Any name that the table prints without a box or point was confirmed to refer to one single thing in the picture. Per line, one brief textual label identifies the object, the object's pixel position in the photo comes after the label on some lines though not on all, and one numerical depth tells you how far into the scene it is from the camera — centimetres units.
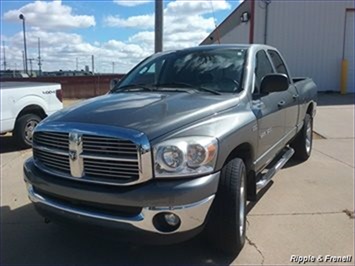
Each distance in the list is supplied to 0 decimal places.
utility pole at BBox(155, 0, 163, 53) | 994
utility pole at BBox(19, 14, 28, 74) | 3525
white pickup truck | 814
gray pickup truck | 303
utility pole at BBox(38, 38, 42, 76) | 3969
